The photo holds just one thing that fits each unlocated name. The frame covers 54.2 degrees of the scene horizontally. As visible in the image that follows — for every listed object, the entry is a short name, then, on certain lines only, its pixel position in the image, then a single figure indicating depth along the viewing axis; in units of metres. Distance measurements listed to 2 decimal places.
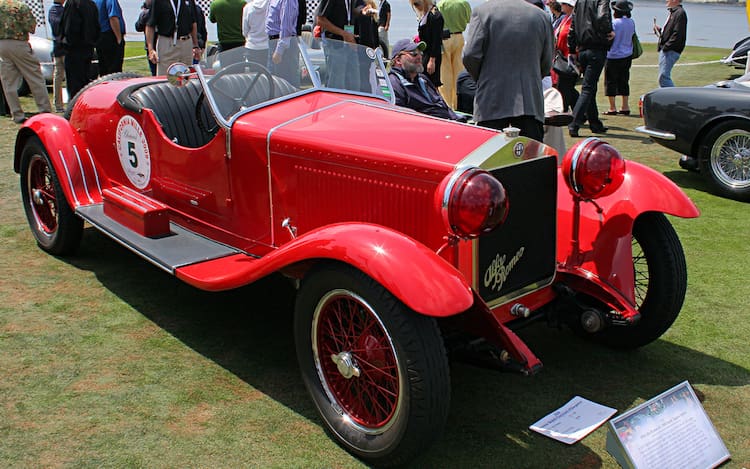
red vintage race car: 2.79
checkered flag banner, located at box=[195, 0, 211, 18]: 18.17
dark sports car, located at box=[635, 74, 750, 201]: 6.58
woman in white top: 8.56
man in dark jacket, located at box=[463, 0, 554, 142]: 5.05
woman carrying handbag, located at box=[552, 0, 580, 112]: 9.25
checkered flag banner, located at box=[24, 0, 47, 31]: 16.41
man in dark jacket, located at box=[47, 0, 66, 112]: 10.21
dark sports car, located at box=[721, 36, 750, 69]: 13.39
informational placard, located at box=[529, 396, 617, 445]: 3.07
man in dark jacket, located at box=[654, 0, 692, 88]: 10.09
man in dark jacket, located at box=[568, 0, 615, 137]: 8.98
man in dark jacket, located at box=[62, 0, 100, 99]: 9.61
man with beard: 6.31
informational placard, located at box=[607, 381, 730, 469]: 2.73
